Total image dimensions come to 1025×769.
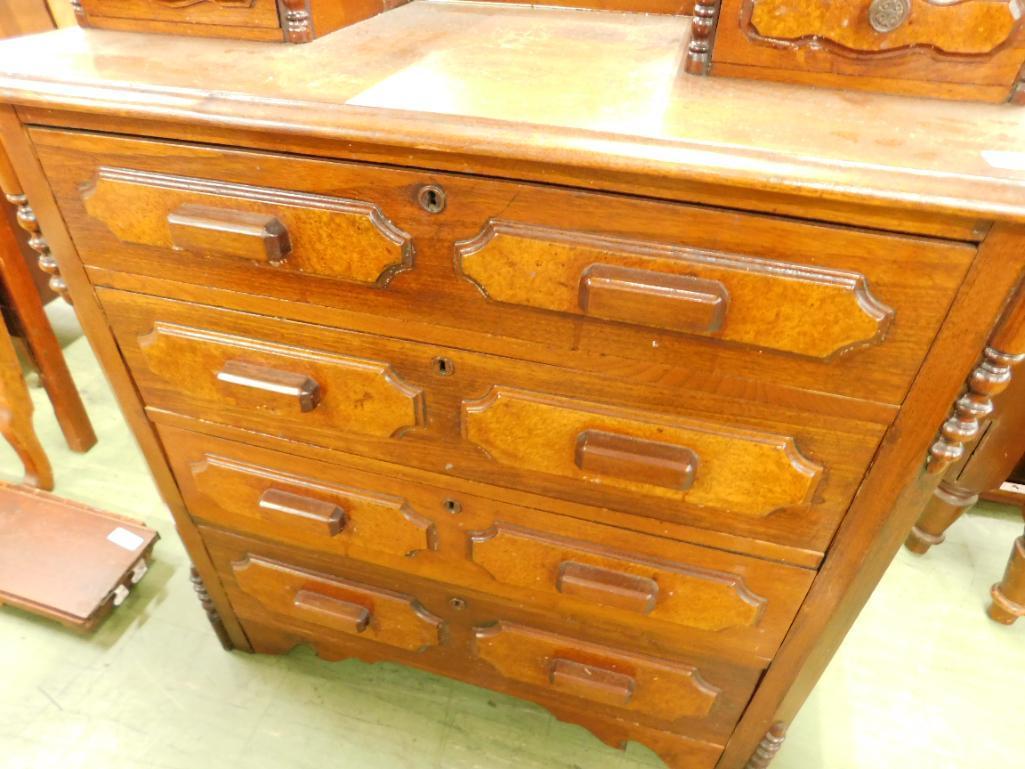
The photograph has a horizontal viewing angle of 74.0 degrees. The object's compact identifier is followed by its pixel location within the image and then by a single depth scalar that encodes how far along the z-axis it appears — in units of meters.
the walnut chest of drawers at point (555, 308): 0.59
